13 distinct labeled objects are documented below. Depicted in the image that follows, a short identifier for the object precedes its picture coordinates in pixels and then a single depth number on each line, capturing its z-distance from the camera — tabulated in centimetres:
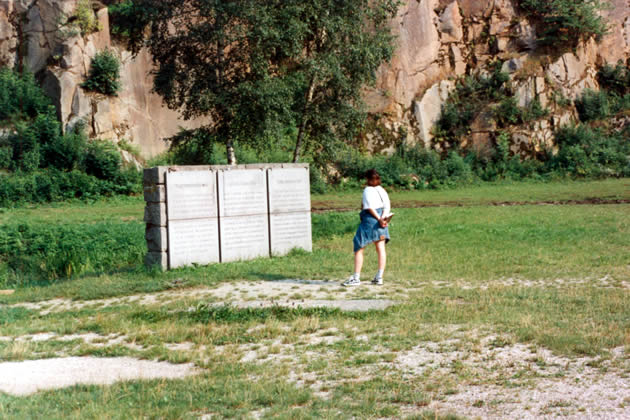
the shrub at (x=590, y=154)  3969
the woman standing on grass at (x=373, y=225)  1305
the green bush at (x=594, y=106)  4309
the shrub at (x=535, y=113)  4256
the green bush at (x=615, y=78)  4575
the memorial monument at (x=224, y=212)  1555
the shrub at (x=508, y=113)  4284
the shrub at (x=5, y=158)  3697
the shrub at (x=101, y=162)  3744
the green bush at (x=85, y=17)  4053
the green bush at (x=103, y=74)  4000
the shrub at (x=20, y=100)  3925
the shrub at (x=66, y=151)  3744
